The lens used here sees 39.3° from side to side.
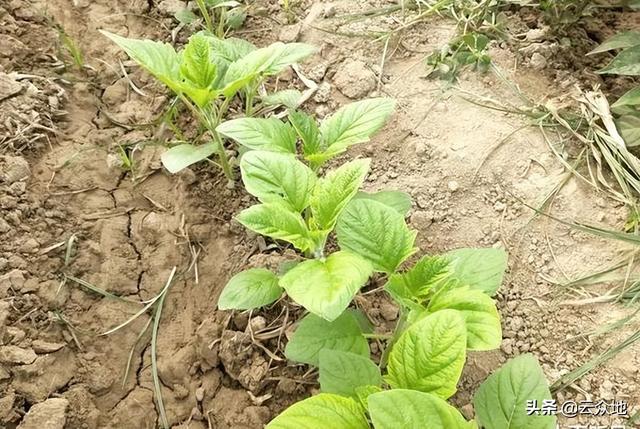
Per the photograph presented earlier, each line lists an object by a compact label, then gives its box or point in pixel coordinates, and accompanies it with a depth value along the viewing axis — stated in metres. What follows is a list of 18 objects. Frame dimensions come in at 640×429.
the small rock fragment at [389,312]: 0.72
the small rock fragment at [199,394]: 0.70
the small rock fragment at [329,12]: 0.90
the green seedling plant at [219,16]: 0.88
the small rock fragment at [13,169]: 0.77
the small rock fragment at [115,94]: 0.86
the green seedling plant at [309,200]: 0.62
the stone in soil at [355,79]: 0.83
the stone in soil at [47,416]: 0.67
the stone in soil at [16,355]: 0.69
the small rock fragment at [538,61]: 0.85
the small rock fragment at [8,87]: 0.81
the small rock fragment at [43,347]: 0.70
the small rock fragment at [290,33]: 0.88
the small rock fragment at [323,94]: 0.83
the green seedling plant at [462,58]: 0.84
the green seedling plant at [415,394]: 0.56
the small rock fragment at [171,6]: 0.92
